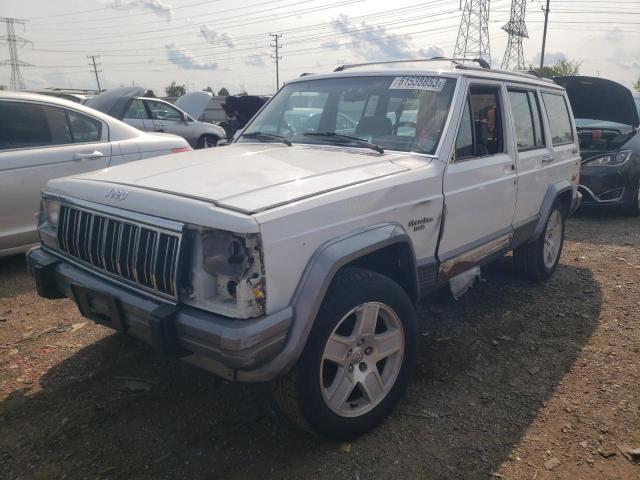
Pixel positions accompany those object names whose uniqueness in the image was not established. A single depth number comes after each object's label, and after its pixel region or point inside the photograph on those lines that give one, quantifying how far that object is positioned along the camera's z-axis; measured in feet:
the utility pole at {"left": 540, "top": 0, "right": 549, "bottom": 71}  124.98
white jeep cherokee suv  6.91
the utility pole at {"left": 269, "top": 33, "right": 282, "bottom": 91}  219.61
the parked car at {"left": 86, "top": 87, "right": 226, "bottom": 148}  37.04
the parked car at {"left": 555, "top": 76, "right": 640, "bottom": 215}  23.43
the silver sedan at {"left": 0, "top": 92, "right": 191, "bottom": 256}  14.73
